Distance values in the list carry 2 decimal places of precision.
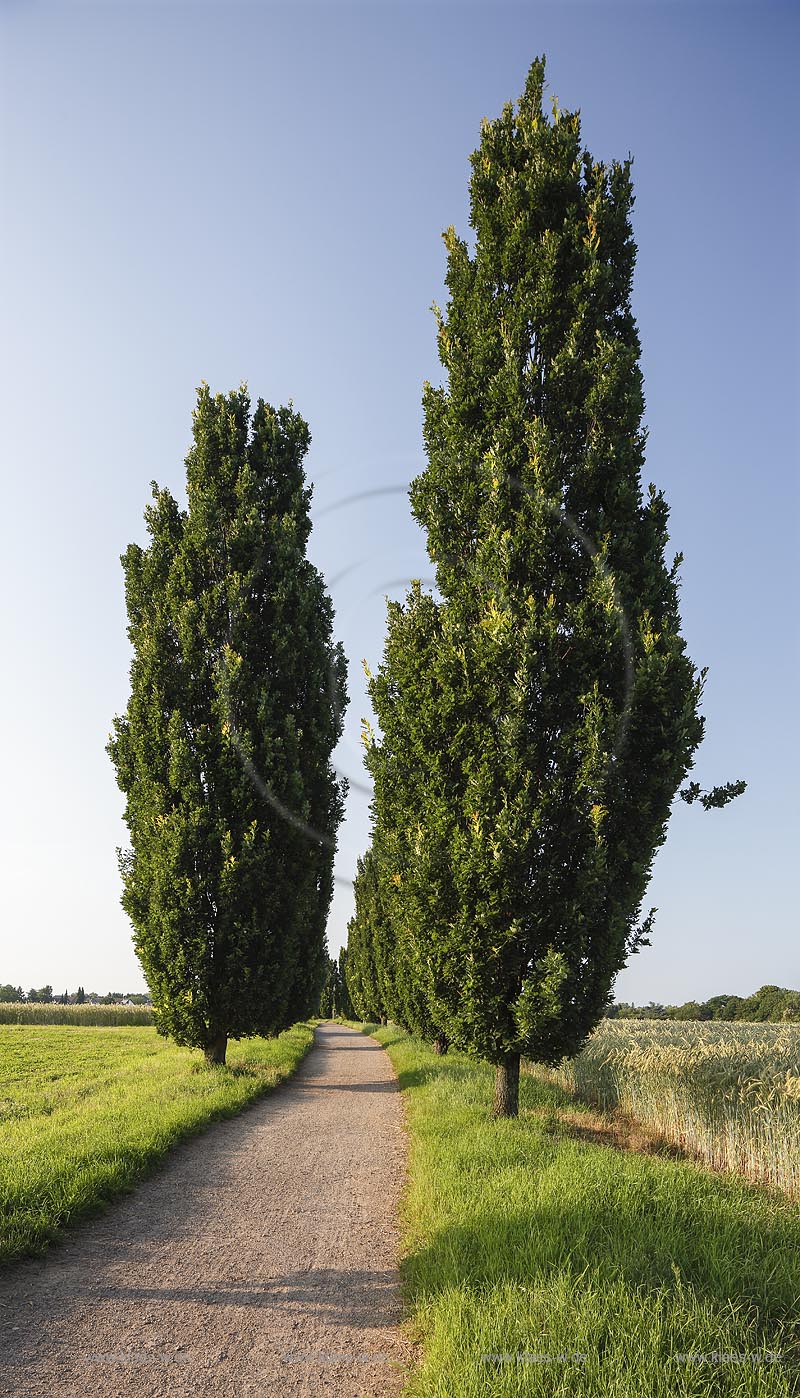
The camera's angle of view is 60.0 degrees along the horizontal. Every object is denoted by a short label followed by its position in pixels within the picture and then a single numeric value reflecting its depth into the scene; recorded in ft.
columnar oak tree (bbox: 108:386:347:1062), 49.93
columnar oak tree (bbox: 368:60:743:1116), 32.50
